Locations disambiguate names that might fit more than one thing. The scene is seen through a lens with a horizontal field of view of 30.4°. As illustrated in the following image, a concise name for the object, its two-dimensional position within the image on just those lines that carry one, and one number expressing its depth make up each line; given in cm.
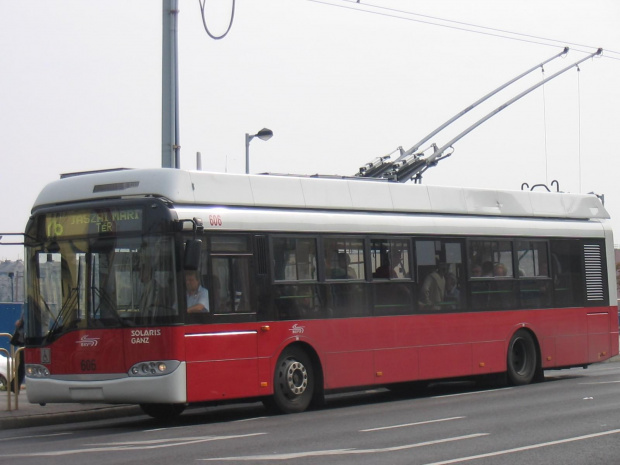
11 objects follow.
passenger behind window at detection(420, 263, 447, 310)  1753
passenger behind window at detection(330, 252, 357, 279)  1612
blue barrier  2928
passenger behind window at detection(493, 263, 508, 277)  1888
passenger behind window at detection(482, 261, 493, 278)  1866
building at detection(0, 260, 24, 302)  2523
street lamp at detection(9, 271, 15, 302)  2148
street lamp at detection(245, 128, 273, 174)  2731
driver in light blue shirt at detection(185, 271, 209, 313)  1398
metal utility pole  1819
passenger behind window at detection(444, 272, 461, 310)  1794
